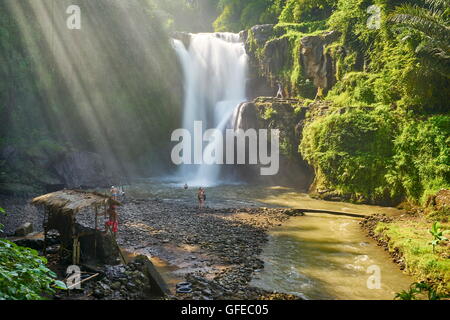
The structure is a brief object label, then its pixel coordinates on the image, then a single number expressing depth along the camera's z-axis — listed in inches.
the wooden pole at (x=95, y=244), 395.5
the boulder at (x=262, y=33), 1558.8
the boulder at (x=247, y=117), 1250.6
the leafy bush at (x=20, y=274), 169.8
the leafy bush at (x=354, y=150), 844.6
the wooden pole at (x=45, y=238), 417.4
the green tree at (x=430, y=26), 700.7
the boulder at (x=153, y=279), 327.9
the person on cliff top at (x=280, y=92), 1437.0
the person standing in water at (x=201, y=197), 769.6
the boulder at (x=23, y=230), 529.7
